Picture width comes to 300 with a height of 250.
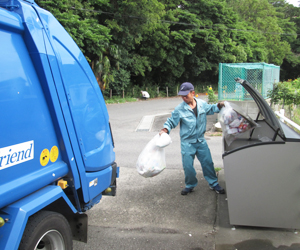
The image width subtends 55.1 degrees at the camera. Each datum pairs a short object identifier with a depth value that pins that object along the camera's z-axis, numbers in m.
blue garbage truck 1.90
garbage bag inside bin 3.64
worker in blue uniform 4.23
